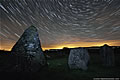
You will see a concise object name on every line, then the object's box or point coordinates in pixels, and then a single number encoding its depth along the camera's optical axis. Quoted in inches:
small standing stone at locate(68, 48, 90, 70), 140.0
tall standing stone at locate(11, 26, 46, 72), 118.6
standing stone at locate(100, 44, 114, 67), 168.9
